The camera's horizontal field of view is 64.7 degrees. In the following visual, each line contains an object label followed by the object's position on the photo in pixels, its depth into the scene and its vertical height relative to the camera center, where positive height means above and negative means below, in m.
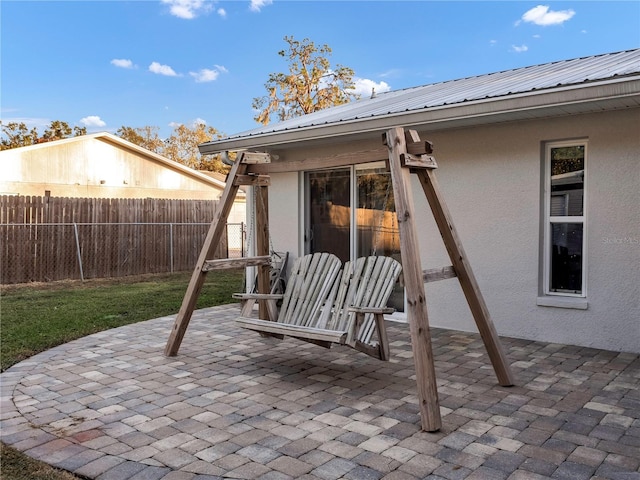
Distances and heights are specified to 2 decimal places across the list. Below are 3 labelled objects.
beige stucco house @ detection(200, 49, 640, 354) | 5.02 +0.36
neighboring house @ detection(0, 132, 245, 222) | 15.81 +1.68
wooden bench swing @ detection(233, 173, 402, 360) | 4.14 -0.77
